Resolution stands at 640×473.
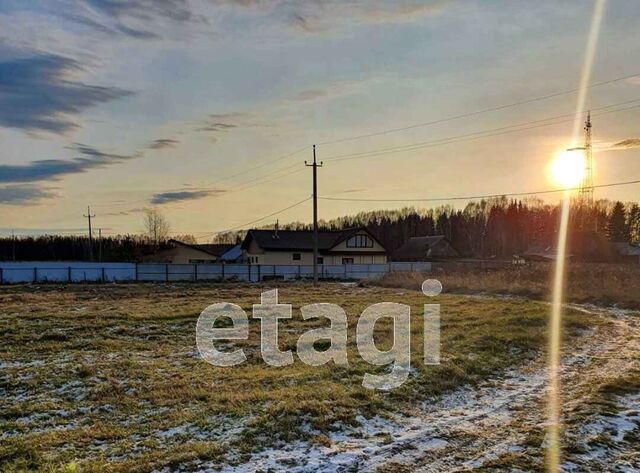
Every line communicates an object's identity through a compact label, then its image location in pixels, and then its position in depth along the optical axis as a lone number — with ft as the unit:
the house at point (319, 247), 150.61
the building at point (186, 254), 177.37
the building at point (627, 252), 177.58
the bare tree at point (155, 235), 249.92
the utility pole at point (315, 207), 98.78
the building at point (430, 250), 186.63
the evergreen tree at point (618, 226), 247.50
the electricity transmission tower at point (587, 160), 119.63
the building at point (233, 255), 179.01
